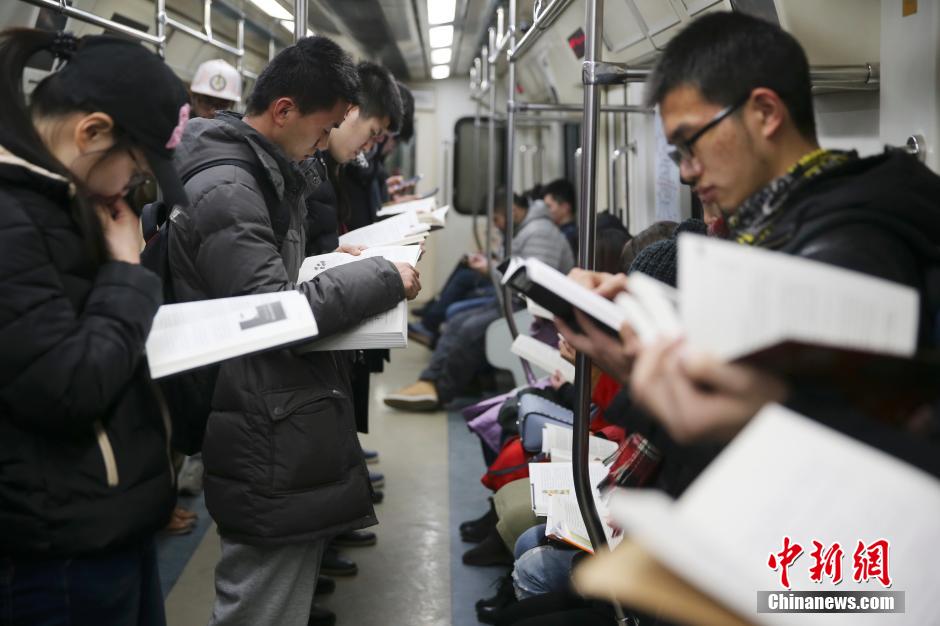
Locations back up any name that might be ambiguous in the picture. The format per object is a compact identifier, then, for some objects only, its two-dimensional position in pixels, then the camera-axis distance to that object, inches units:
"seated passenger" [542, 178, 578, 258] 263.3
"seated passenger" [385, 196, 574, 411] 242.1
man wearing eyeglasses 42.3
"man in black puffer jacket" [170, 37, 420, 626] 78.7
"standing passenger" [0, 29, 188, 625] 52.1
